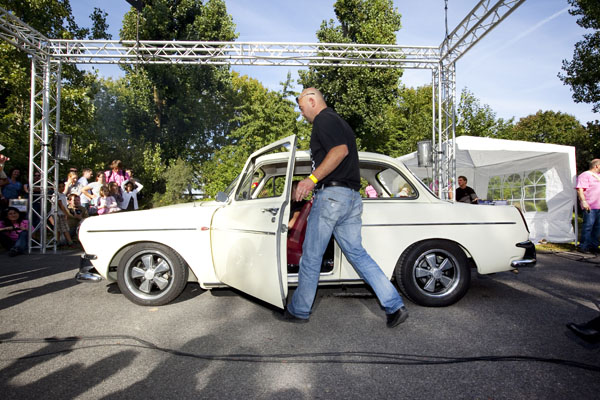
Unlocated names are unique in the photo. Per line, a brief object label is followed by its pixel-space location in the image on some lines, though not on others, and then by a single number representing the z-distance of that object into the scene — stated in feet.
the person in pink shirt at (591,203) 26.53
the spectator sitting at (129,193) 30.66
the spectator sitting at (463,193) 29.19
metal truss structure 29.71
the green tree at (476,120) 92.84
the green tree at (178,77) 78.38
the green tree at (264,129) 60.41
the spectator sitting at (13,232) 27.68
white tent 31.99
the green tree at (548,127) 129.73
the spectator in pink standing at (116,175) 31.01
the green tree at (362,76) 66.90
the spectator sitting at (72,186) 33.76
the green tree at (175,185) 68.08
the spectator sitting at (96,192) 30.07
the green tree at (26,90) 46.73
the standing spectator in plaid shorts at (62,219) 31.32
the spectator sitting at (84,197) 33.76
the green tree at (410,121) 102.42
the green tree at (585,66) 59.36
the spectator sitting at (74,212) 33.60
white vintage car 12.35
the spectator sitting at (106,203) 28.96
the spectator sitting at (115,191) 29.71
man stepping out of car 10.36
